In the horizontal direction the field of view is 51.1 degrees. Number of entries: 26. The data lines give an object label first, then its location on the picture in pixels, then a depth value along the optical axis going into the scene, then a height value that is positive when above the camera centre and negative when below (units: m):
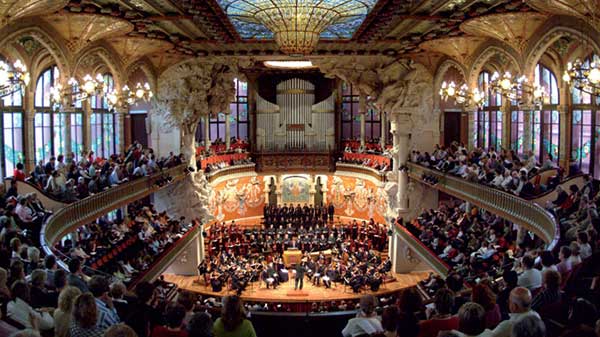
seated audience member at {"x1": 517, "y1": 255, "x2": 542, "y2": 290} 8.41 -1.93
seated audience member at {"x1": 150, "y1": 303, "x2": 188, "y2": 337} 5.55 -1.69
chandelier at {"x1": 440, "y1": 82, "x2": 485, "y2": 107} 22.08 +1.42
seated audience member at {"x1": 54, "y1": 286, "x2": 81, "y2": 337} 5.81 -1.63
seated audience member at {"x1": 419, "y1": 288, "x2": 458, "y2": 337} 5.98 -1.81
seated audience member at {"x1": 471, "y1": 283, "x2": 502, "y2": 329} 6.29 -1.68
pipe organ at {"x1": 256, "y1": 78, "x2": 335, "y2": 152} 38.81 +0.91
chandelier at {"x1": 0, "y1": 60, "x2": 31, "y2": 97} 11.94 +1.16
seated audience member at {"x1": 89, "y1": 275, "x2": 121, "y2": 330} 6.08 -1.64
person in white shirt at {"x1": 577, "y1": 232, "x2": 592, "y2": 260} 9.45 -1.71
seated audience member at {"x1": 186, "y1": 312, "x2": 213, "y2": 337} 5.26 -1.59
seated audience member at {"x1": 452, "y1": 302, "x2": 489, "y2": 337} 5.25 -1.56
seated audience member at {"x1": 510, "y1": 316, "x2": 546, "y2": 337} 4.55 -1.41
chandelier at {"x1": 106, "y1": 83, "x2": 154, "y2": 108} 22.09 +1.46
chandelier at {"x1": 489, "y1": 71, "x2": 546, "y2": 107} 17.18 +1.35
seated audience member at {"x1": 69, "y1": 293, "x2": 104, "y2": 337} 5.17 -1.49
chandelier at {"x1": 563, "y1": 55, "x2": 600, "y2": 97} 11.76 +1.17
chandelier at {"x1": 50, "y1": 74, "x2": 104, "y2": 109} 17.33 +1.37
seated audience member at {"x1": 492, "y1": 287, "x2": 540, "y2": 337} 5.52 -1.53
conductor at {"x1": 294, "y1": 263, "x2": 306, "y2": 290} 25.16 -5.56
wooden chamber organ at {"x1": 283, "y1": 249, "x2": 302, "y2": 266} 29.02 -5.63
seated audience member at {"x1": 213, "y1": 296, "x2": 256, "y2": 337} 5.66 -1.69
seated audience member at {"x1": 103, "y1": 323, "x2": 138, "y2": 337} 4.26 -1.33
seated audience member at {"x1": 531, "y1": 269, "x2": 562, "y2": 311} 6.62 -1.68
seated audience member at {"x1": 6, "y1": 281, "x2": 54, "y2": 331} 6.22 -1.74
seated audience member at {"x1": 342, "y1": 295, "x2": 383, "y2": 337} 6.44 -1.94
